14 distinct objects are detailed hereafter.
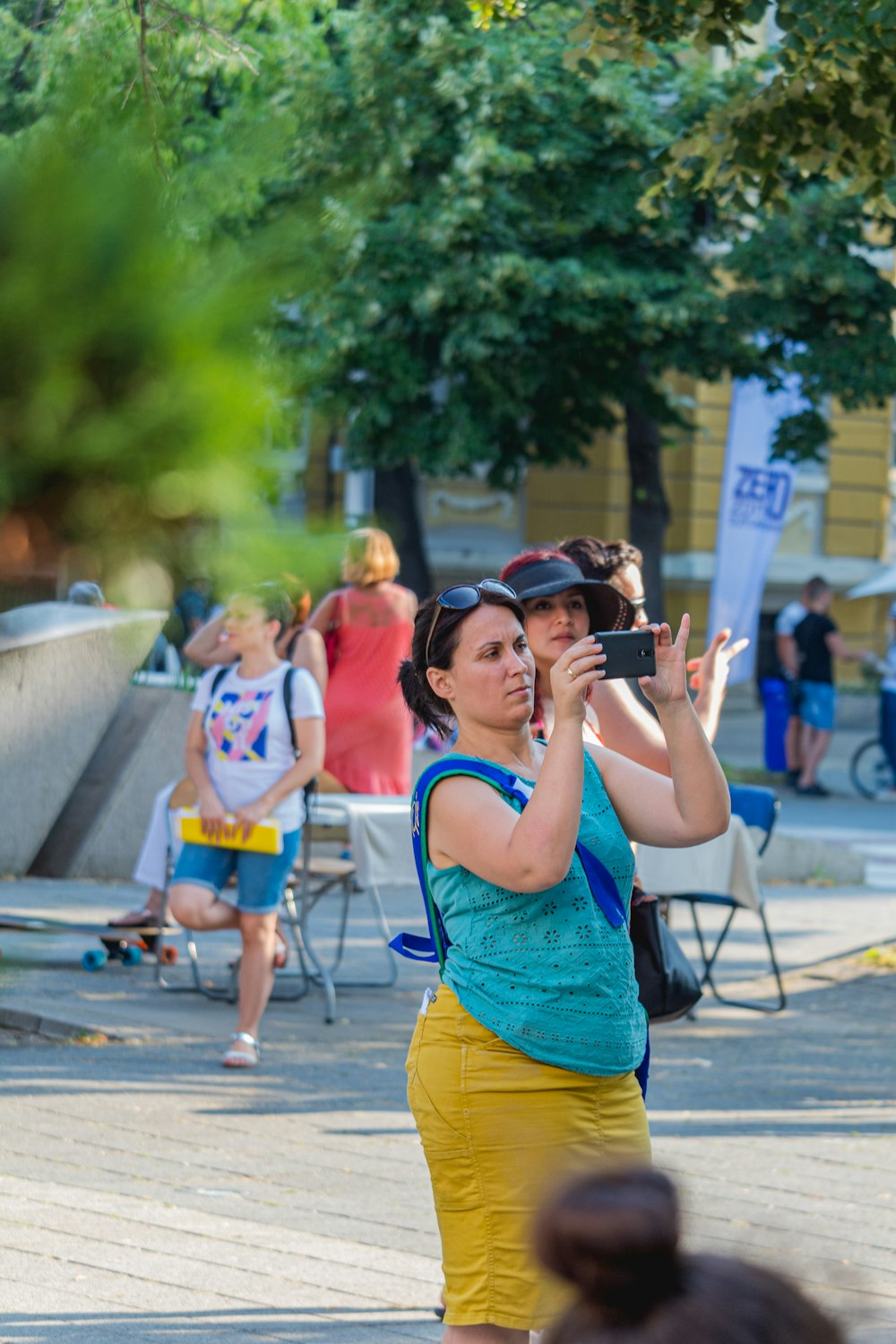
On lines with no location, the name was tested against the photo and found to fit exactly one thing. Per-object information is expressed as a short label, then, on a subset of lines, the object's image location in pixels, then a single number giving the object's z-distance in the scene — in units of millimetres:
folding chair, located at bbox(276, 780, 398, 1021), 15758
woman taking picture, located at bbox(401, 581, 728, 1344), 6227
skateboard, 16656
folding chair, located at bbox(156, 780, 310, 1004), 16266
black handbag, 8391
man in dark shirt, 36125
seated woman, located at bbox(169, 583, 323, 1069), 14164
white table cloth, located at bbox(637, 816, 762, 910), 16047
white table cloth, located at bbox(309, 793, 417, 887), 15656
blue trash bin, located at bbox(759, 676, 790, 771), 36937
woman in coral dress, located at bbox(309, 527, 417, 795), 17250
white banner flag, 39906
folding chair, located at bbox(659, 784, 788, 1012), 16469
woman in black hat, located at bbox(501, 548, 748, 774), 8305
